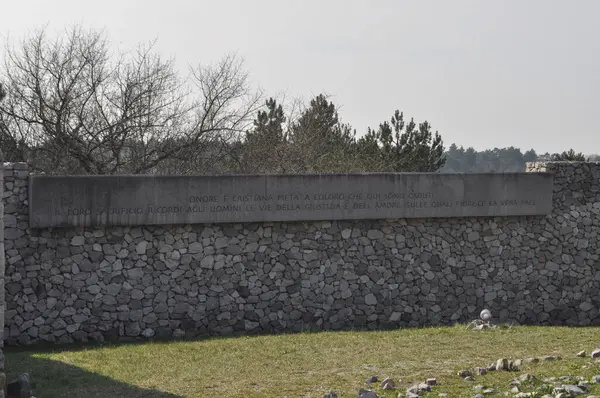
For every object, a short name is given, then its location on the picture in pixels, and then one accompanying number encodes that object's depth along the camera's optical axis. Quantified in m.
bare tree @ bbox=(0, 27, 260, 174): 21.52
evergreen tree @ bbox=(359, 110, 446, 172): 31.05
